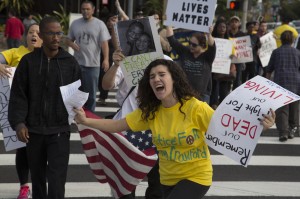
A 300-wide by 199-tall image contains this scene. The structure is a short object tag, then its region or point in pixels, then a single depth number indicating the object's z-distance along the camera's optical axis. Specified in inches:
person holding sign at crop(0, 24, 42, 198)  375.3
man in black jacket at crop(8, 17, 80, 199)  322.4
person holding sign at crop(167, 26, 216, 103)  474.1
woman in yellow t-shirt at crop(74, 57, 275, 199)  270.1
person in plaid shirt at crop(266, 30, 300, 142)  621.1
